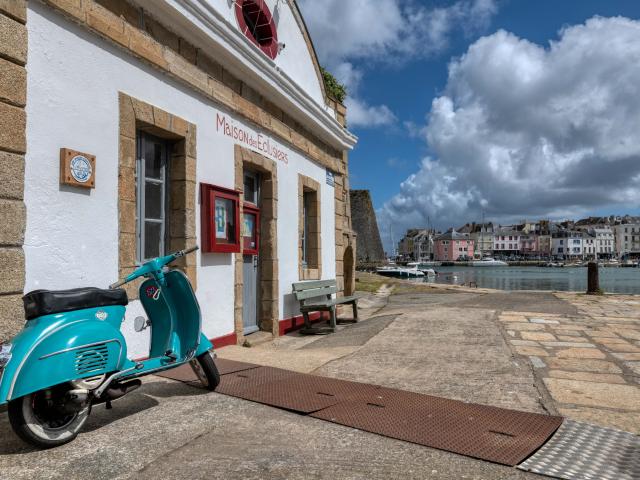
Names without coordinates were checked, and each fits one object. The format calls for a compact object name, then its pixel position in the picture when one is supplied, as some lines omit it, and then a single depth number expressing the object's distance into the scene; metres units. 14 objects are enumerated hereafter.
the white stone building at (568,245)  136.79
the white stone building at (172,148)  4.18
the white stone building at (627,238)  144.12
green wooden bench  8.68
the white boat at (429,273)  66.31
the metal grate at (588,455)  2.72
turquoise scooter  2.79
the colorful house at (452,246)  138.62
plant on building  12.81
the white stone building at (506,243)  147.00
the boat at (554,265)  115.79
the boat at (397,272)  55.09
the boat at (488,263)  123.29
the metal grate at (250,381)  4.23
